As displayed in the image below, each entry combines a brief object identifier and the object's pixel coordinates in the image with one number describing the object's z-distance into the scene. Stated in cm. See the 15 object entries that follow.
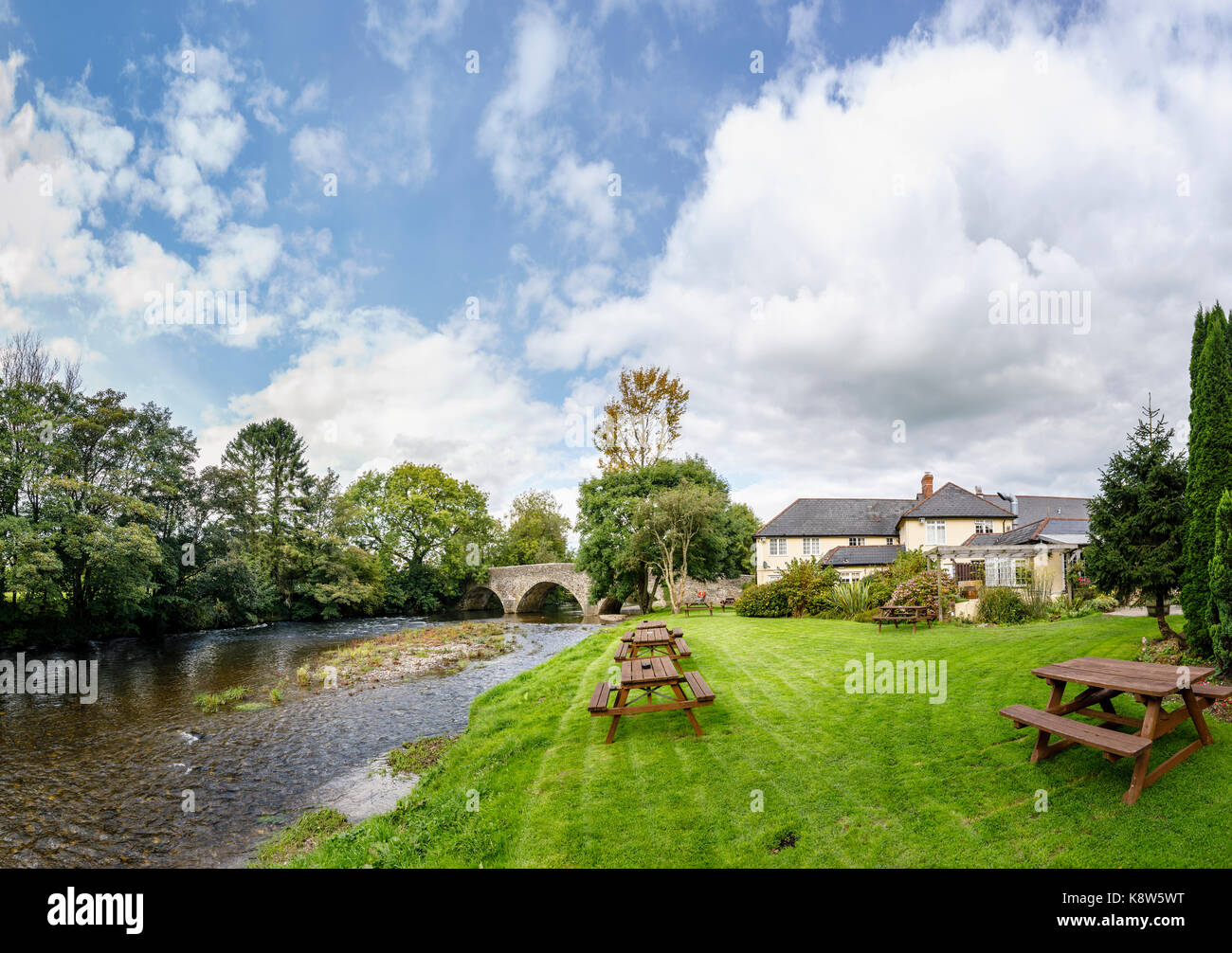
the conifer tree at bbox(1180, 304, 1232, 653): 778
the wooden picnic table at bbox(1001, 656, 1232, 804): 433
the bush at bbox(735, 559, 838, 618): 2081
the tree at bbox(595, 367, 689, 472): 3469
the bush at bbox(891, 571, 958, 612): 1645
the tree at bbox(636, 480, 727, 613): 2697
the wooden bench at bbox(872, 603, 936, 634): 1537
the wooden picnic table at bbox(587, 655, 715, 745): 683
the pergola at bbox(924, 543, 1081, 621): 1853
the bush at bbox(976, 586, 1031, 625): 1528
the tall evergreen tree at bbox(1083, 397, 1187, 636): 996
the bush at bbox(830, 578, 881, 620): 1850
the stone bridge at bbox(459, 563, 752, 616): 3878
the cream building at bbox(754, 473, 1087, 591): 3853
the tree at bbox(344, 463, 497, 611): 4866
